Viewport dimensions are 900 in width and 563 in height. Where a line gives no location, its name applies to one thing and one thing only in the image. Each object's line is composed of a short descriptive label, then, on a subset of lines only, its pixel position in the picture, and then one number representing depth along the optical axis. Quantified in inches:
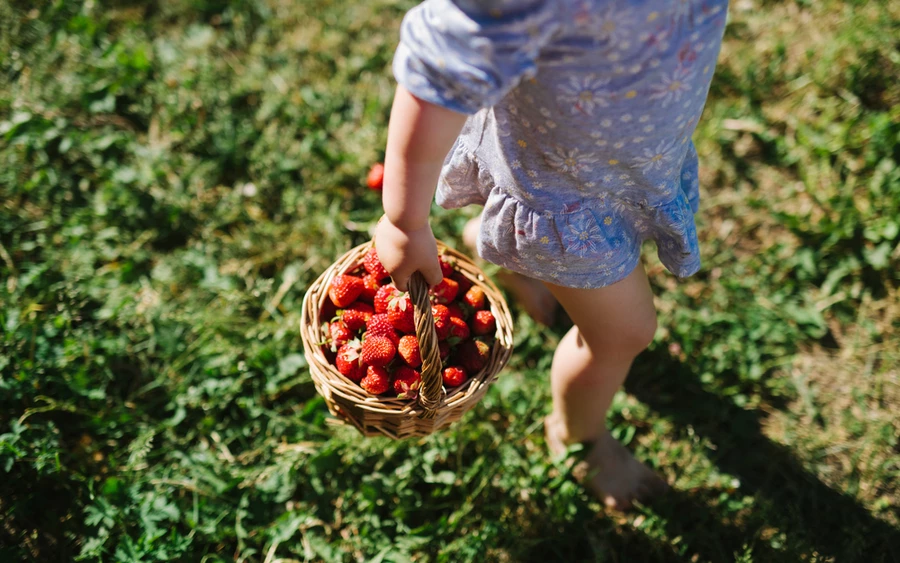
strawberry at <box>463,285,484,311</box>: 39.7
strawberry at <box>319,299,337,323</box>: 39.3
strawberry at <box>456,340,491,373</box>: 37.9
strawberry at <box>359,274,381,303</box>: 39.4
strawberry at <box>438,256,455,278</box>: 40.2
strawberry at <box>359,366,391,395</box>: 36.7
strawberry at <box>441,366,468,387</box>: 37.4
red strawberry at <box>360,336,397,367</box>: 37.0
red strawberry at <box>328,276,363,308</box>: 38.6
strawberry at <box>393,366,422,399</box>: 36.5
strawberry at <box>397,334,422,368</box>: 37.2
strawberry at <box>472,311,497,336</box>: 38.9
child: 29.3
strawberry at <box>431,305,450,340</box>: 38.0
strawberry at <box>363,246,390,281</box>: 39.2
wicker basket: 33.9
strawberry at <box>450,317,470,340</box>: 38.5
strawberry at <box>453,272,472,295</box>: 40.5
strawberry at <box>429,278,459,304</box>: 39.3
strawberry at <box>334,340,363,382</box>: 37.5
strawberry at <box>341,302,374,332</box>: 38.5
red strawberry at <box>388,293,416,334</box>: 37.9
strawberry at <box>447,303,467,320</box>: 39.4
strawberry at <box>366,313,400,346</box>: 37.8
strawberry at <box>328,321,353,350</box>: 38.2
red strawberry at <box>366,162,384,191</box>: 47.4
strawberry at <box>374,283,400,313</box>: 38.6
